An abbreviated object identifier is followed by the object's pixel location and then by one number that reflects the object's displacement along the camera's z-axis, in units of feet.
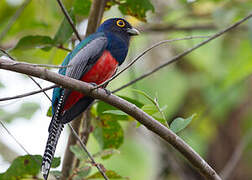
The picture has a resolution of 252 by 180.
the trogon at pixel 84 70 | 21.30
